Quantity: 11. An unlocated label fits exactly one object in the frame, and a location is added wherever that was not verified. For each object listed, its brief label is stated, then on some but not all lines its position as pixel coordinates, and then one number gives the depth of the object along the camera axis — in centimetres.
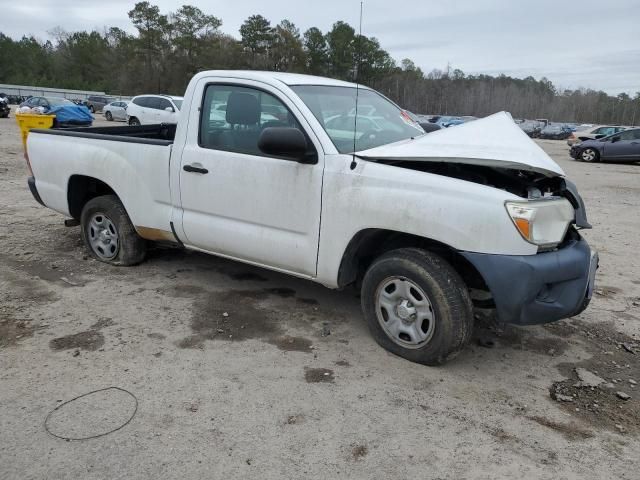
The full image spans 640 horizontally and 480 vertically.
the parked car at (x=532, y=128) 4775
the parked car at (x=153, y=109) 2214
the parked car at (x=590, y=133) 2781
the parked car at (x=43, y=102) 2772
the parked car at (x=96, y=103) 4738
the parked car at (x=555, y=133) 4644
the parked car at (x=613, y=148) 1955
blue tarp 1905
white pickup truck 324
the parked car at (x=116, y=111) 3359
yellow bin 841
